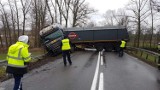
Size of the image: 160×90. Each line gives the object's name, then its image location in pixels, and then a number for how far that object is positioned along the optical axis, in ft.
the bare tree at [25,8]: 79.62
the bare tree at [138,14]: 73.08
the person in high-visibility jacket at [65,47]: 23.70
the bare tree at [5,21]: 84.70
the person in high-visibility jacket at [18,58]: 10.27
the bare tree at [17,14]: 80.92
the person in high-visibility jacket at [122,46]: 35.42
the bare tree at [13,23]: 82.78
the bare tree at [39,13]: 80.88
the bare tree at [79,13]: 92.06
